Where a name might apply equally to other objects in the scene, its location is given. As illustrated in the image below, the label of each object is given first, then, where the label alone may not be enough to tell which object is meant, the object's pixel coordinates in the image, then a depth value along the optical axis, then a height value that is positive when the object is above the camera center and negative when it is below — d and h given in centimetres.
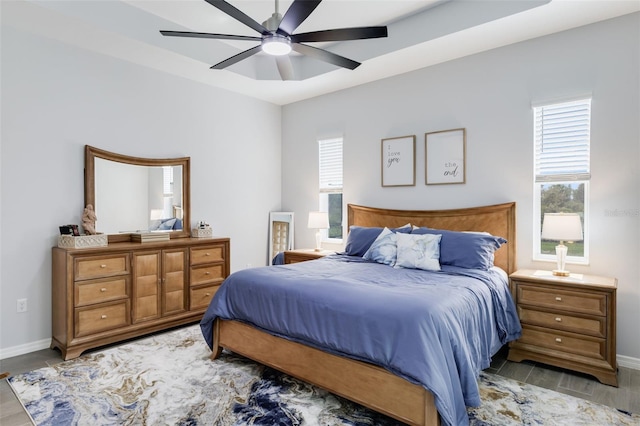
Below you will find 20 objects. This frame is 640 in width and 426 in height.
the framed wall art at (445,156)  389 +60
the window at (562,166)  321 +41
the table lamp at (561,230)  291 -15
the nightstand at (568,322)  267 -85
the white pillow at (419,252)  318 -37
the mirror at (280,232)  549 -34
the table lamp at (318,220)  472 -13
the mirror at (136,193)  367 +17
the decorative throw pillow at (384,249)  347 -38
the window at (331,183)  507 +38
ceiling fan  223 +121
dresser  316 -78
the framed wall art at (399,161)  426 +60
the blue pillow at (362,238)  389 -31
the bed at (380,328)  191 -75
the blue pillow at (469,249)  315 -34
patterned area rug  221 -128
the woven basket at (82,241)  325 -30
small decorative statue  345 -11
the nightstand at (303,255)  449 -56
